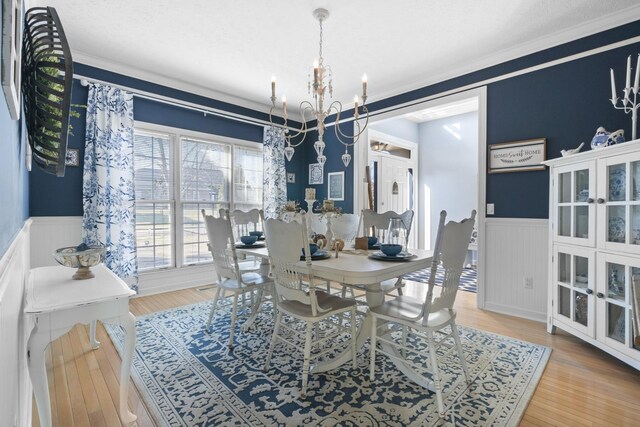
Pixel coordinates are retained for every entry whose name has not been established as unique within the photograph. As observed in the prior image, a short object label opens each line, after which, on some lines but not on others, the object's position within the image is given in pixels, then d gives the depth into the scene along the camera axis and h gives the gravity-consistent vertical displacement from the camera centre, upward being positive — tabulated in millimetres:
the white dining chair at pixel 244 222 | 3343 -127
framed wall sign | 3074 +565
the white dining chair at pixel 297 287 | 1848 -487
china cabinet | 2045 -252
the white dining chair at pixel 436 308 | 1700 -618
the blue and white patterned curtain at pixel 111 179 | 3410 +348
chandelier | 2439 +936
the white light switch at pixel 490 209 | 3391 +18
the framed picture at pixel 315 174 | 5339 +632
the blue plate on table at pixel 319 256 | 2123 -311
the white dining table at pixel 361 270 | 1774 -357
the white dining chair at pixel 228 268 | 2431 -473
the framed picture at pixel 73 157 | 3344 +580
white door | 5680 +492
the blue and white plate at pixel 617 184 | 2115 +186
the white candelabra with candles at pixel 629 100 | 2254 +874
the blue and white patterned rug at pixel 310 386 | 1650 -1082
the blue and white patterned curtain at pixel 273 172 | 4953 +616
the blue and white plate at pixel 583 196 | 2414 +117
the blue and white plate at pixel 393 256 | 2074 -312
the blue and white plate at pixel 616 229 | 2135 -129
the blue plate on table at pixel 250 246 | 2734 -312
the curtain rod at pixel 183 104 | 3441 +1414
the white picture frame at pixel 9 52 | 812 +428
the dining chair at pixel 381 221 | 2898 -105
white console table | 1313 -448
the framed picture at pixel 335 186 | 5035 +410
